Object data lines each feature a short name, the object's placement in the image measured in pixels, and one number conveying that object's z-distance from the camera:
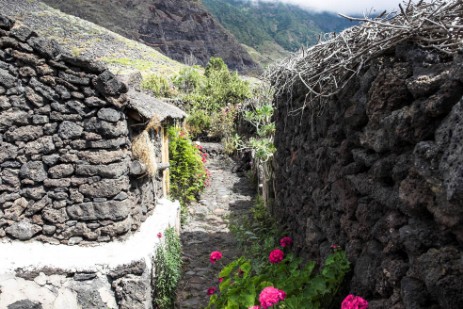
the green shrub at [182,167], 8.77
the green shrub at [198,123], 15.77
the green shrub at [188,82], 19.20
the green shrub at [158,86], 16.91
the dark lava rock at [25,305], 4.29
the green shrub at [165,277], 4.92
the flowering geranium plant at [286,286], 2.38
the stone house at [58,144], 4.28
